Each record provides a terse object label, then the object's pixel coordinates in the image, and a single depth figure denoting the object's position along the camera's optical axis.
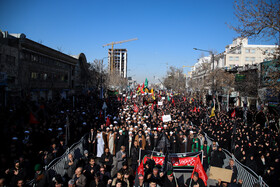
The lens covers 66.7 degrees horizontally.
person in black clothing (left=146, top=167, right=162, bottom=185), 5.90
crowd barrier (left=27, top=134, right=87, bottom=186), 6.29
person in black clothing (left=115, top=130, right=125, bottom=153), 10.26
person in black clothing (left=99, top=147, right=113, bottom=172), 7.68
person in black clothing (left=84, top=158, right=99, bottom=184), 6.50
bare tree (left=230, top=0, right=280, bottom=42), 8.25
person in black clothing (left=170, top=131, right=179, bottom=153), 10.23
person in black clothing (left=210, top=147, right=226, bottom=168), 8.20
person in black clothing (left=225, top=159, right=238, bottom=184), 6.41
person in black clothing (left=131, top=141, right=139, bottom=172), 8.17
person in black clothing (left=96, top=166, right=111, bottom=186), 6.31
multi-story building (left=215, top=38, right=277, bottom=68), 48.97
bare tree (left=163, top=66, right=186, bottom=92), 56.82
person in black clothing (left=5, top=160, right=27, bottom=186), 5.56
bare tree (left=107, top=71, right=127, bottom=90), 62.86
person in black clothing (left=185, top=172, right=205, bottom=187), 5.64
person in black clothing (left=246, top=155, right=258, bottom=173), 7.60
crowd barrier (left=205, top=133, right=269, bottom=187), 6.19
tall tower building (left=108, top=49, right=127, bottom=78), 176.00
